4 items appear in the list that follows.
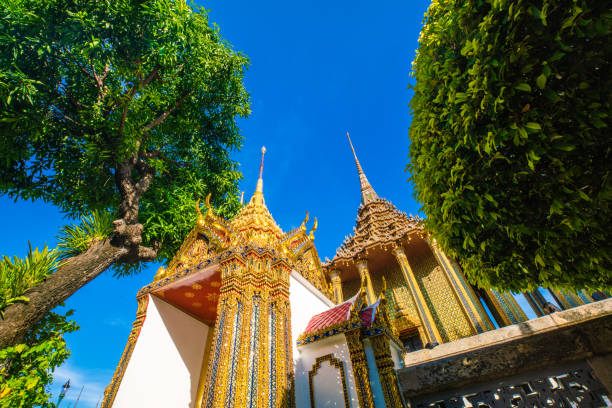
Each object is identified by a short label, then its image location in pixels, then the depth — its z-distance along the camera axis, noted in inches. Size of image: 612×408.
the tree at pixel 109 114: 216.5
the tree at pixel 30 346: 142.6
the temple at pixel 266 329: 189.5
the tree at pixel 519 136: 76.9
